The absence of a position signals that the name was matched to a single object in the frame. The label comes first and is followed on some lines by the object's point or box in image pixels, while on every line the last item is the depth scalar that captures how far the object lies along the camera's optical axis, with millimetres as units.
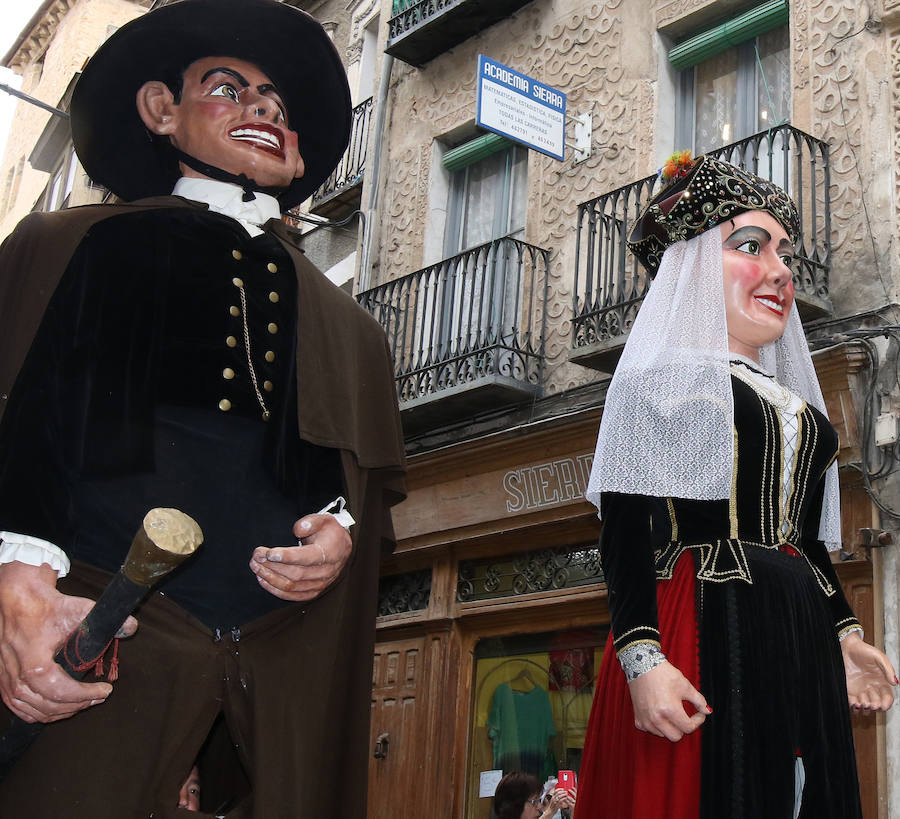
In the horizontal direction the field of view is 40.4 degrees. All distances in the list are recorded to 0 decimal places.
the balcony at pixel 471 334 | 9703
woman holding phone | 6598
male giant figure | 2275
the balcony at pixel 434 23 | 11016
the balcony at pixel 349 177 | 12898
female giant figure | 2984
